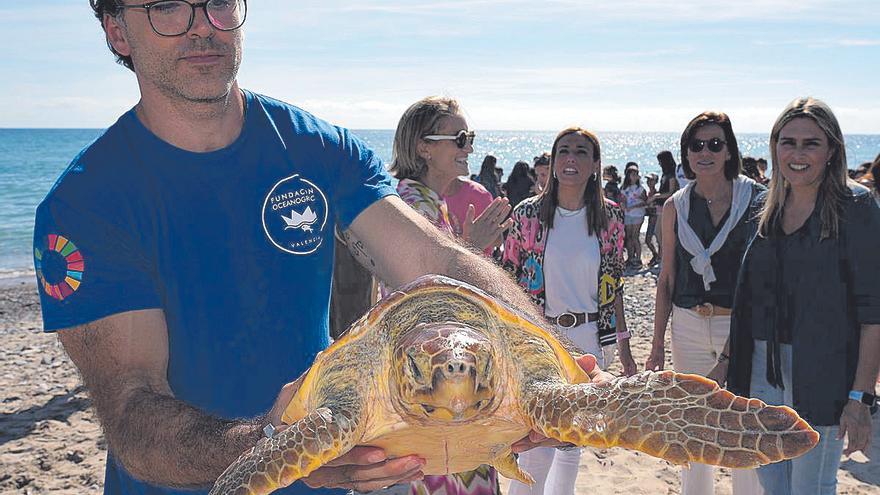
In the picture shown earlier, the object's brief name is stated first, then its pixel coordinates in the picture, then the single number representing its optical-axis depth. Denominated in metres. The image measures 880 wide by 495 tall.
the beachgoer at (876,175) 6.28
